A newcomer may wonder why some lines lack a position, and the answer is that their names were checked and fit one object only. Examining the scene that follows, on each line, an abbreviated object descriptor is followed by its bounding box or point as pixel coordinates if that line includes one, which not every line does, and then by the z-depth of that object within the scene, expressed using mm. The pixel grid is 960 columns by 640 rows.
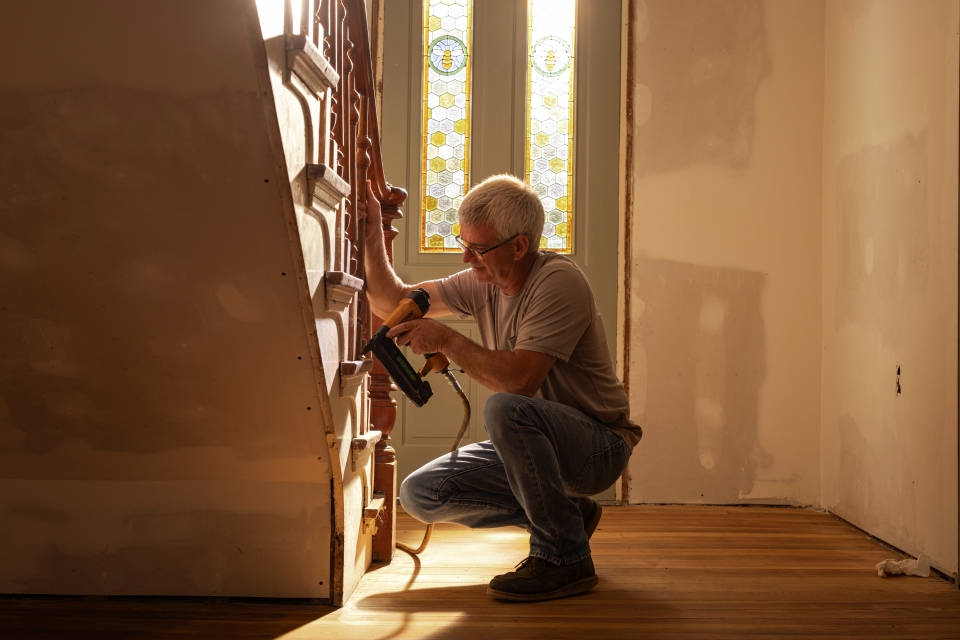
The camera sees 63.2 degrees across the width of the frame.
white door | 3348
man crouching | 1820
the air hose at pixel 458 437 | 2061
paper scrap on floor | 2133
